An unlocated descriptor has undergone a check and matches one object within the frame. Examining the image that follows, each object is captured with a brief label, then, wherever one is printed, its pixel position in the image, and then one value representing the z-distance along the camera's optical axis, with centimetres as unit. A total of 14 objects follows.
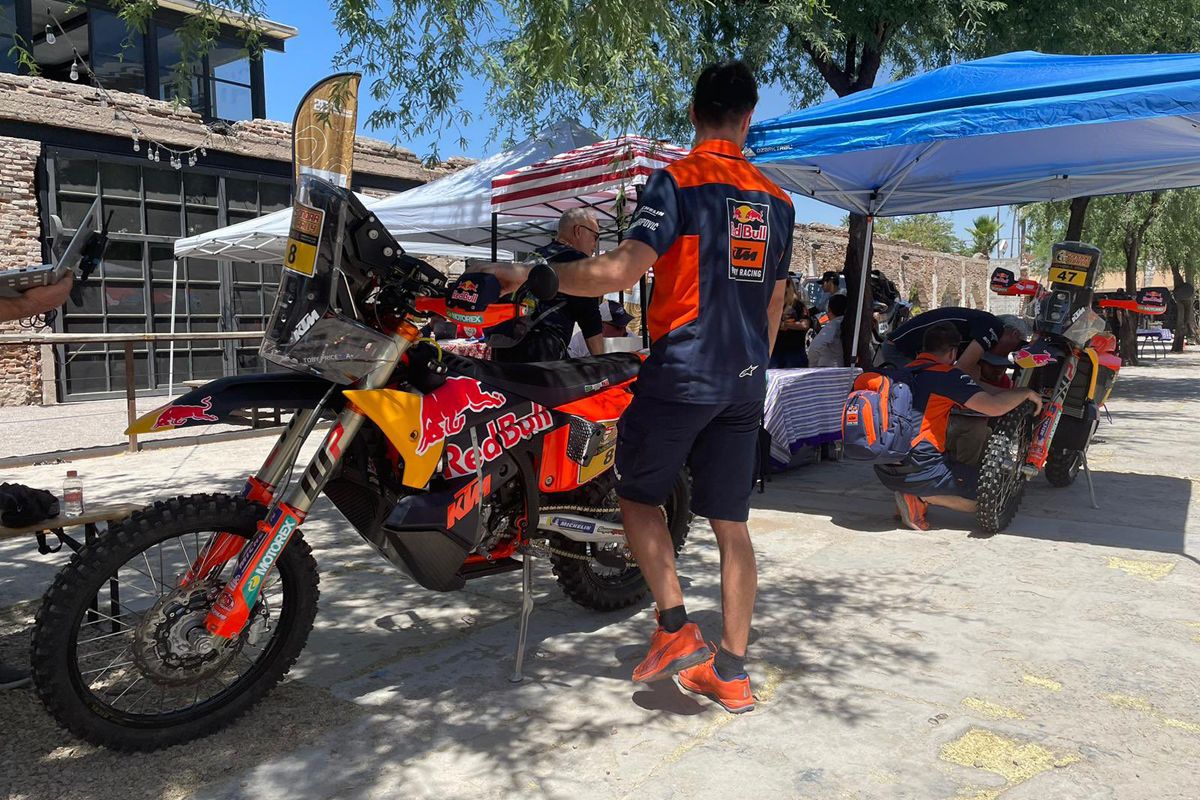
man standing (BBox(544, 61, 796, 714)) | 282
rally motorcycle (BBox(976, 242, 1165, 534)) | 559
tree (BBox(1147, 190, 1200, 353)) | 1842
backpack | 509
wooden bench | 300
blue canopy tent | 497
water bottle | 321
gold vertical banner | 257
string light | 1335
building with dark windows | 1279
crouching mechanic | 516
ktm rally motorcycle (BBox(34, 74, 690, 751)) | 254
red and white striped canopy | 625
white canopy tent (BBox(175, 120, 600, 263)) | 922
